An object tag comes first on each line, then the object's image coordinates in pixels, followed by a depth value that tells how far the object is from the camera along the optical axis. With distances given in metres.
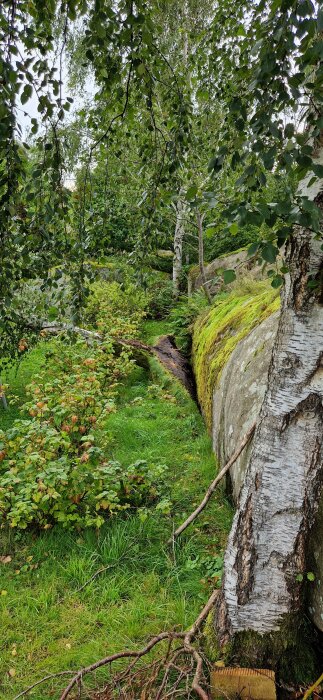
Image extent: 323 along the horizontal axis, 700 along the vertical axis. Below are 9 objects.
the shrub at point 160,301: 11.97
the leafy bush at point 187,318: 8.83
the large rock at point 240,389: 2.28
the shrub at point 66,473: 3.45
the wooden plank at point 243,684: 2.07
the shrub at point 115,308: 9.55
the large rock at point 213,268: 10.31
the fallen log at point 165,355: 7.27
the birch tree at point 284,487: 1.99
